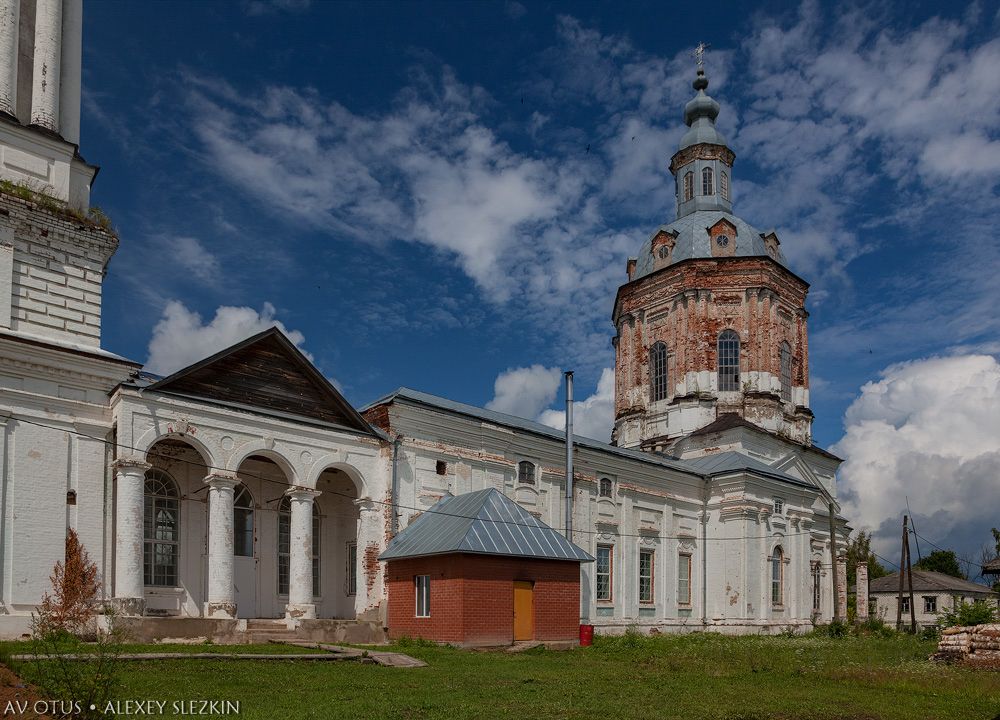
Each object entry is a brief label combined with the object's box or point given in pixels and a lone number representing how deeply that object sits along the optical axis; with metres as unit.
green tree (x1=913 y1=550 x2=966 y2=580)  81.25
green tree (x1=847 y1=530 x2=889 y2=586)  61.50
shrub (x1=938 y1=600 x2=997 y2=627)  29.03
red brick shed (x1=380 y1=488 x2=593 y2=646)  21.11
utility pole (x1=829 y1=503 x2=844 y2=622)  33.75
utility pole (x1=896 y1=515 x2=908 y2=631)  39.58
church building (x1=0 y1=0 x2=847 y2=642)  18.47
